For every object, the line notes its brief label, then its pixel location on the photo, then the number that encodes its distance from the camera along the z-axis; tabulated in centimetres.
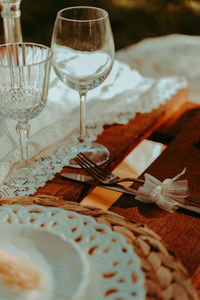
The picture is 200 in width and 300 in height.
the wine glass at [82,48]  69
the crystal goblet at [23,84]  62
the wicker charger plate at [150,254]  40
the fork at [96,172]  66
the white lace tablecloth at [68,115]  73
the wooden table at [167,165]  54
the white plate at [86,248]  39
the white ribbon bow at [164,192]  60
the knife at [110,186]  59
